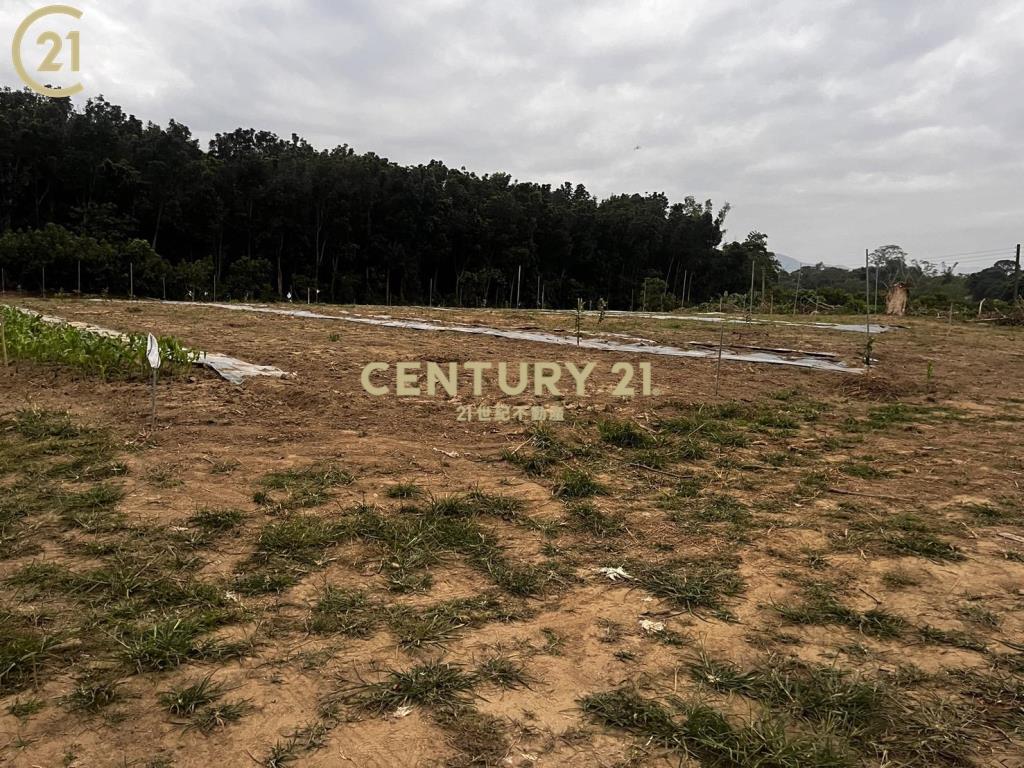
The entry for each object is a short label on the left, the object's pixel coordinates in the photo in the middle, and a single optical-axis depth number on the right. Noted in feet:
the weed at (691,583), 7.77
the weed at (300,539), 8.57
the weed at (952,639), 6.81
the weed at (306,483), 10.50
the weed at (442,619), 6.79
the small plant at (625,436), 14.73
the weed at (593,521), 9.93
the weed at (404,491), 11.00
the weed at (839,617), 7.17
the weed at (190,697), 5.56
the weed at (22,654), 5.82
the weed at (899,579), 8.18
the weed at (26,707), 5.40
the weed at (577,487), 11.52
